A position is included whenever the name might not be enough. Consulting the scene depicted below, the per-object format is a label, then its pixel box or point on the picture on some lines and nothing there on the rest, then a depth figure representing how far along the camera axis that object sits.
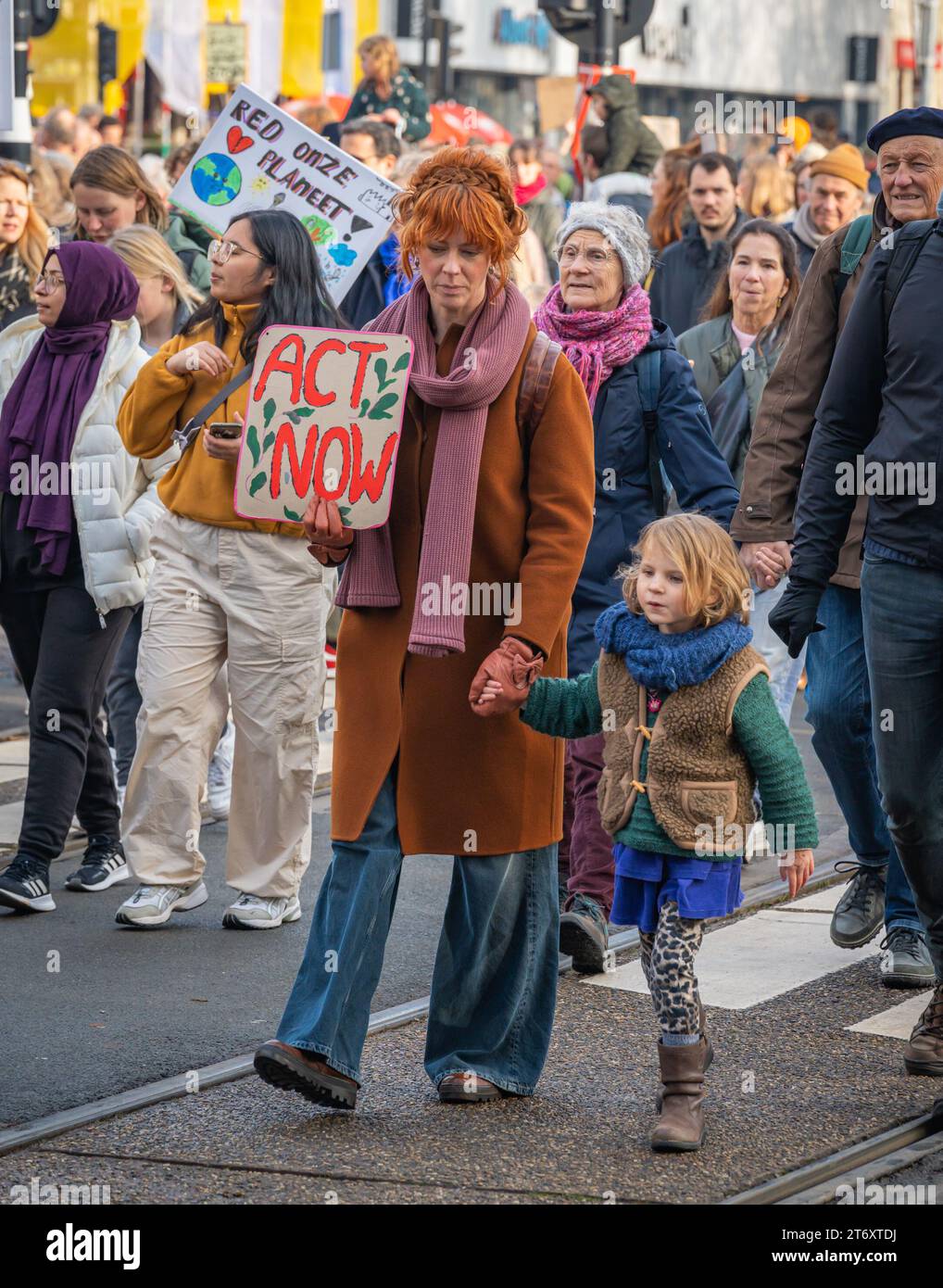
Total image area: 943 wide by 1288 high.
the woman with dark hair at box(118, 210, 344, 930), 12.79
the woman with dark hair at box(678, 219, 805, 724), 15.40
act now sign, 9.41
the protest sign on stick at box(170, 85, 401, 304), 15.45
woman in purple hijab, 13.55
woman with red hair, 9.41
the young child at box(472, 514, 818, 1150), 9.31
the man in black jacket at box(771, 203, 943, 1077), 9.93
